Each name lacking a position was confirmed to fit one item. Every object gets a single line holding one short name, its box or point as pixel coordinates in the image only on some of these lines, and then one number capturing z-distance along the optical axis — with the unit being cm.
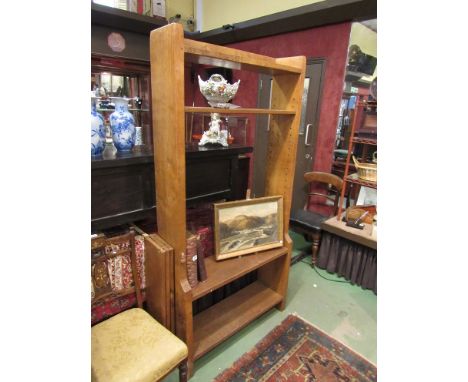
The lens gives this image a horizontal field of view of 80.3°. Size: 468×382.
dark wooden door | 309
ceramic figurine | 183
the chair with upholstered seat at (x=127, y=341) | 111
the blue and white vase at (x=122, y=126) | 137
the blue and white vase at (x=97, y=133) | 122
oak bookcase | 121
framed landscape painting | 168
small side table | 236
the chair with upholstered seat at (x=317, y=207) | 274
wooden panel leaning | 139
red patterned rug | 158
